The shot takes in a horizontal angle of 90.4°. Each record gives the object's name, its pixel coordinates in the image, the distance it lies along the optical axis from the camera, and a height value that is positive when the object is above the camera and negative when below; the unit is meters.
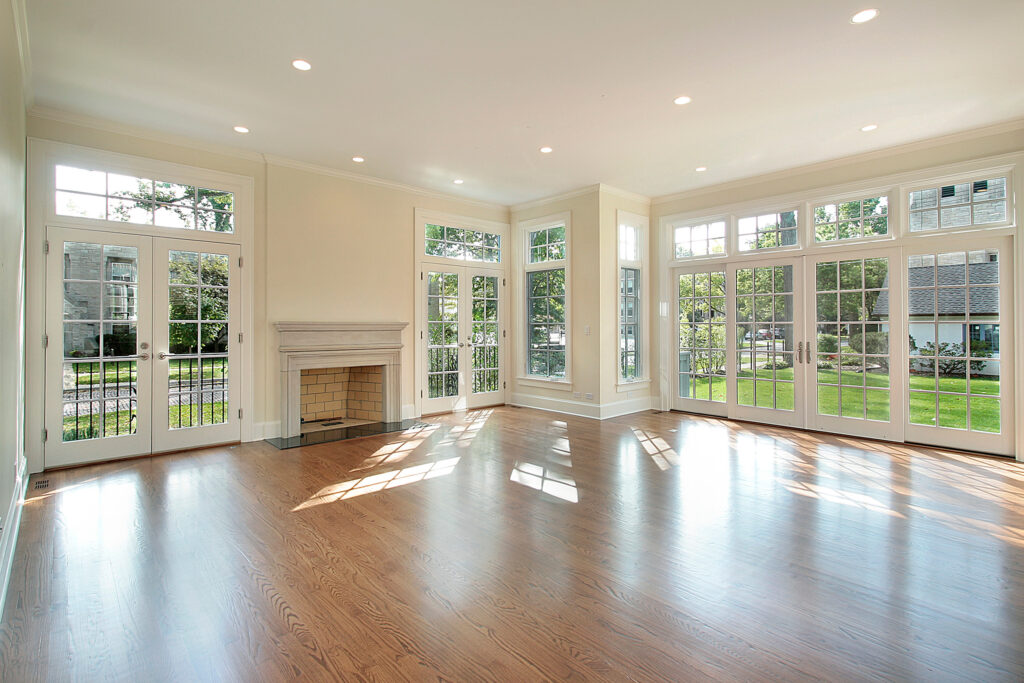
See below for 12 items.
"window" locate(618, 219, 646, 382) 7.01 +0.67
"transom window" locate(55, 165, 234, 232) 4.38 +1.36
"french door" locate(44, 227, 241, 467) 4.31 +0.03
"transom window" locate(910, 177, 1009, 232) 4.77 +1.33
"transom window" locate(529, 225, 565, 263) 7.19 +1.46
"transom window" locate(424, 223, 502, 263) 6.94 +1.46
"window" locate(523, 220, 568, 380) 7.18 +0.67
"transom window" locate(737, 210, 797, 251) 6.04 +1.39
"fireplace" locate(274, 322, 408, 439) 5.49 -0.33
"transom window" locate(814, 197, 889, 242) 5.40 +1.36
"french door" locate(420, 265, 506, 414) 6.93 +0.10
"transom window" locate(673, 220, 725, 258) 6.69 +1.42
